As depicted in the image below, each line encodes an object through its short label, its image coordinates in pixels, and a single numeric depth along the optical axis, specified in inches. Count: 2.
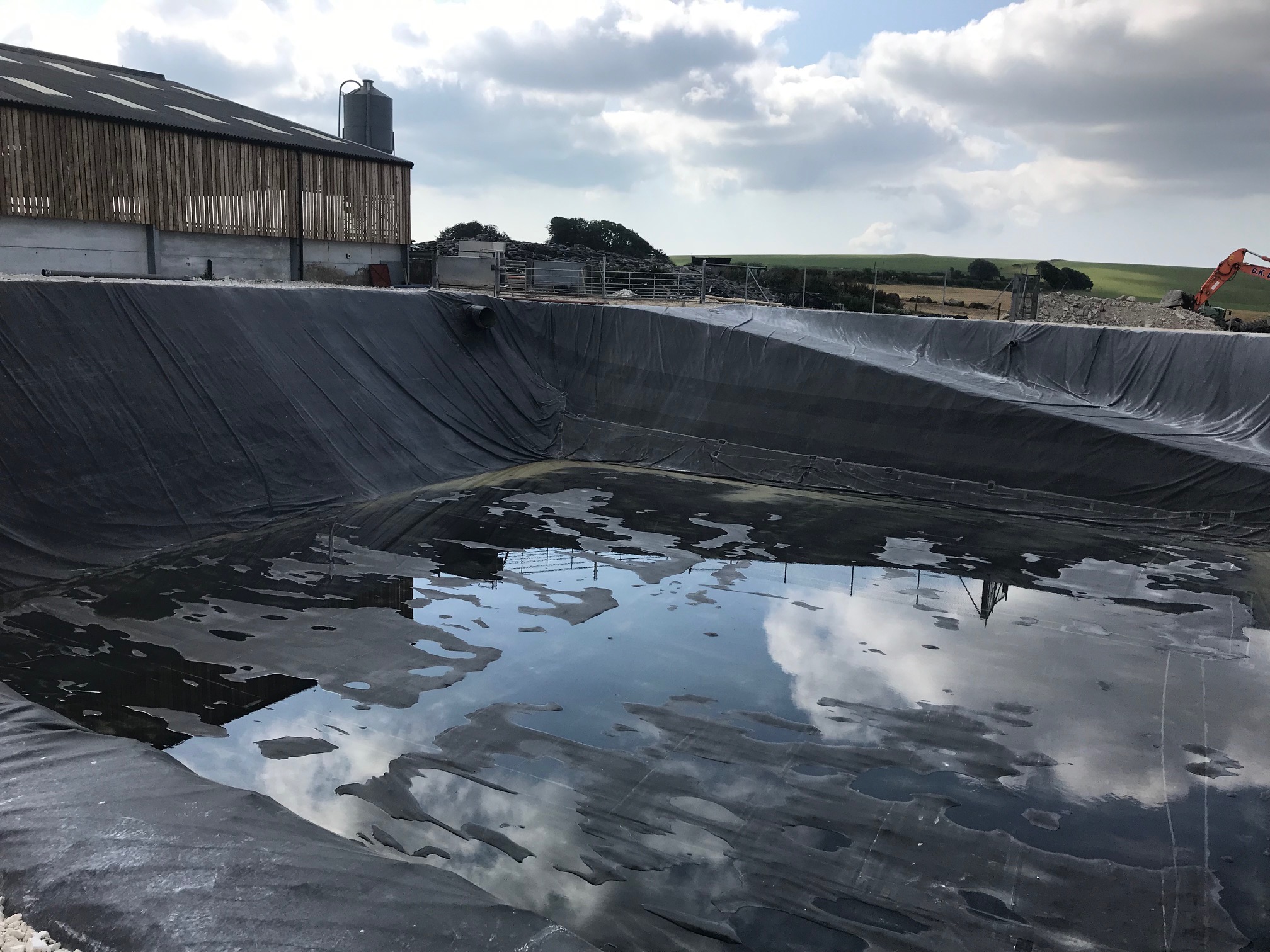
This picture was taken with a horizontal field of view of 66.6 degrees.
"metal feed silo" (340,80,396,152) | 1122.0
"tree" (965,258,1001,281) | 1621.6
